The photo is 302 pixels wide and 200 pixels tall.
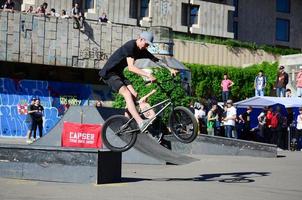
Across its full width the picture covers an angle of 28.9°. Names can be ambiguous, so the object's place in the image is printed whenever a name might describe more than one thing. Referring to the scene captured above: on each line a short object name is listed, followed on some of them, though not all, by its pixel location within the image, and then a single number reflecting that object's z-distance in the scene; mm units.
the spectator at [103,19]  32037
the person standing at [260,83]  26188
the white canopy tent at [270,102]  23766
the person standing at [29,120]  21223
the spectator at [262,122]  23125
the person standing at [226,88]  26508
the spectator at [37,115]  21234
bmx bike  10891
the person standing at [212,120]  22375
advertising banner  14531
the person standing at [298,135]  22620
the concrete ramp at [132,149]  14297
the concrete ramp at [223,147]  18094
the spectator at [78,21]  29148
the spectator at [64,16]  29008
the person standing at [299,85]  25130
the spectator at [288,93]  26403
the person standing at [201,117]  22798
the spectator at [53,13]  28962
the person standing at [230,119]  21266
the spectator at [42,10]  28688
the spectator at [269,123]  22672
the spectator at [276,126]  22620
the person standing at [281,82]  25625
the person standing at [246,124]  23903
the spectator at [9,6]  27819
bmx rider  10648
